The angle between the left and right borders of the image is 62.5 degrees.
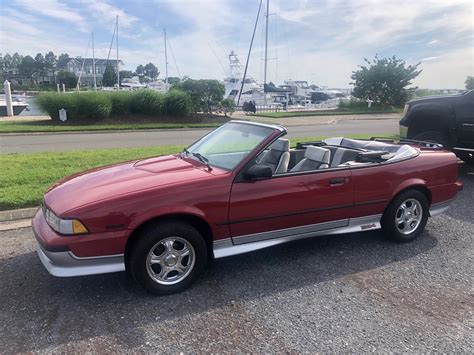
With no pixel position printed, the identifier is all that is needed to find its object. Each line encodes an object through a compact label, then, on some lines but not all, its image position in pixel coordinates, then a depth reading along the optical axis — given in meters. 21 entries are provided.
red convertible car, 3.15
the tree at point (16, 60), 93.25
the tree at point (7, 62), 90.94
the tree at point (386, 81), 35.00
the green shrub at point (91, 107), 20.28
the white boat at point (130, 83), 67.68
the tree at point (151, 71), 107.39
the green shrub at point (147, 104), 21.77
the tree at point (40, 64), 90.06
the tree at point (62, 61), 89.69
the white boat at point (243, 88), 47.81
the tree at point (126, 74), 90.62
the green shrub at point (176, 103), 22.11
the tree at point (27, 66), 89.67
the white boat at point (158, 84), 63.16
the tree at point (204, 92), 23.42
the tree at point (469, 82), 36.58
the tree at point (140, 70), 106.69
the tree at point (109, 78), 69.00
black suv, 7.48
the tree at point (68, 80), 68.49
